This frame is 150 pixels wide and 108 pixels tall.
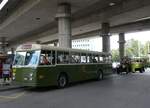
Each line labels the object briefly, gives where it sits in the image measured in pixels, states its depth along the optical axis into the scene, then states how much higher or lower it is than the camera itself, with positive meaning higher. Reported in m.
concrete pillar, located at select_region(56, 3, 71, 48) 24.42 +3.40
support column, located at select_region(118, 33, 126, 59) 51.56 +3.52
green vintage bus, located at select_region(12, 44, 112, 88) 15.11 -0.19
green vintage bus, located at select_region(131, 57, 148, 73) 35.97 -0.63
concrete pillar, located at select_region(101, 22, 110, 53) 37.06 +3.44
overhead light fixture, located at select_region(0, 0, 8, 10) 27.00 +6.11
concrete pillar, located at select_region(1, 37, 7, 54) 54.16 +4.06
